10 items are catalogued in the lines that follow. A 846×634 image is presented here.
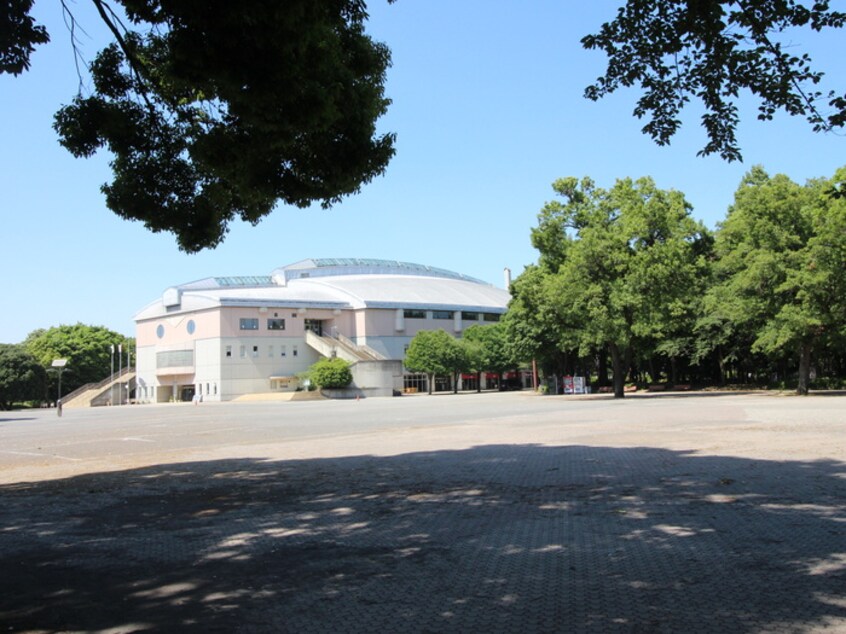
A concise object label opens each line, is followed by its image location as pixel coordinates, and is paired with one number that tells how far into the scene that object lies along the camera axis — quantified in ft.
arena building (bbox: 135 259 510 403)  258.57
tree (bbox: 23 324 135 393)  294.46
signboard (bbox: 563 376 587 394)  187.78
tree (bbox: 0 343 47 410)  238.68
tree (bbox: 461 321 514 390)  263.29
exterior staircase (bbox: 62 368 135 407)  268.62
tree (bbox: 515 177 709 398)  130.21
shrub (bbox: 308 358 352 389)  241.14
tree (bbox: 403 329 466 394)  262.47
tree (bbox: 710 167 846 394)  120.57
